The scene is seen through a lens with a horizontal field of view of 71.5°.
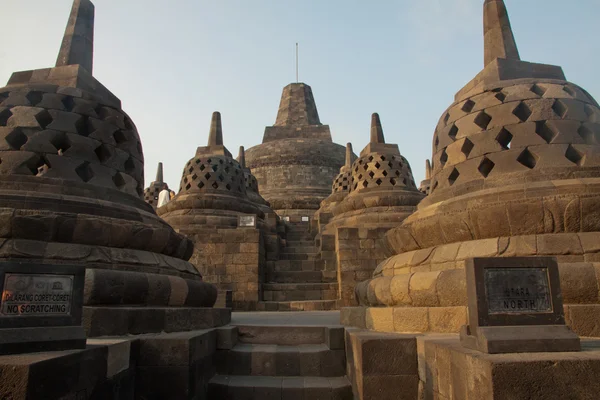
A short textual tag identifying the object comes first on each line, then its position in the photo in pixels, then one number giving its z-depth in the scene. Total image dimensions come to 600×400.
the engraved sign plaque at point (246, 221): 11.79
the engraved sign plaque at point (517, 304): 2.43
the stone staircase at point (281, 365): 3.90
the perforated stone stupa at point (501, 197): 3.56
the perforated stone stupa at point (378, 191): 12.78
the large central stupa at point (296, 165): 24.47
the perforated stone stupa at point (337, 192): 16.45
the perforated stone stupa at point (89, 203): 3.71
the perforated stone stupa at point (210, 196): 12.74
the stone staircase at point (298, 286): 9.94
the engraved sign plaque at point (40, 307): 2.48
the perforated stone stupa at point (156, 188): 23.27
